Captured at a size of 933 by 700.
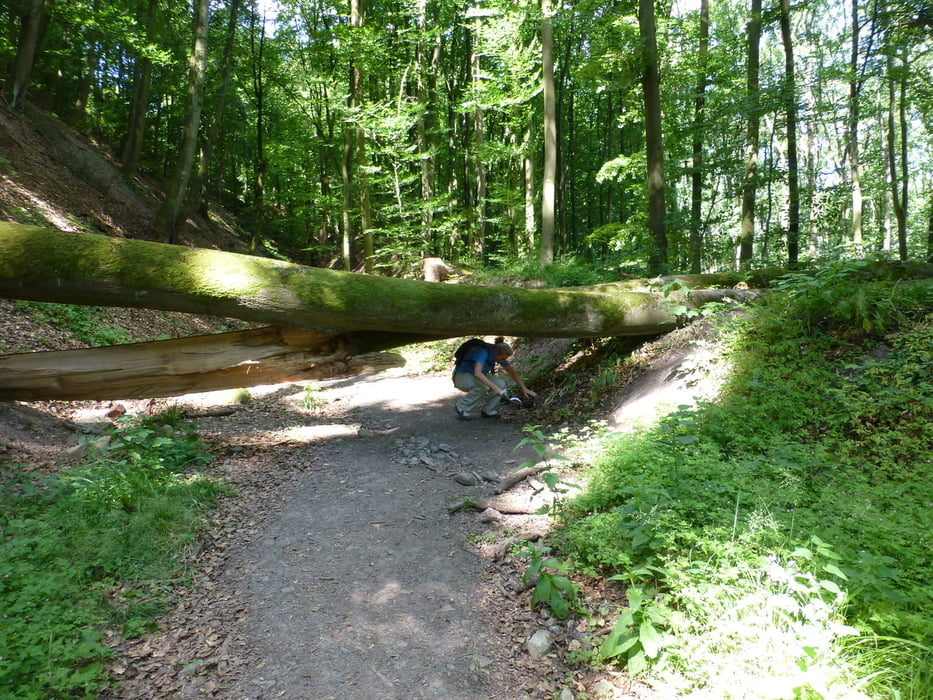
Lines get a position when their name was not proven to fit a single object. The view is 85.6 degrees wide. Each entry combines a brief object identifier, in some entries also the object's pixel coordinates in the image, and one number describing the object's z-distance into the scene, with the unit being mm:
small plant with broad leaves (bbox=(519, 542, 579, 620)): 3078
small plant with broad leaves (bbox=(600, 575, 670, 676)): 2465
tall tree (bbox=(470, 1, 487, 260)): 16234
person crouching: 7594
